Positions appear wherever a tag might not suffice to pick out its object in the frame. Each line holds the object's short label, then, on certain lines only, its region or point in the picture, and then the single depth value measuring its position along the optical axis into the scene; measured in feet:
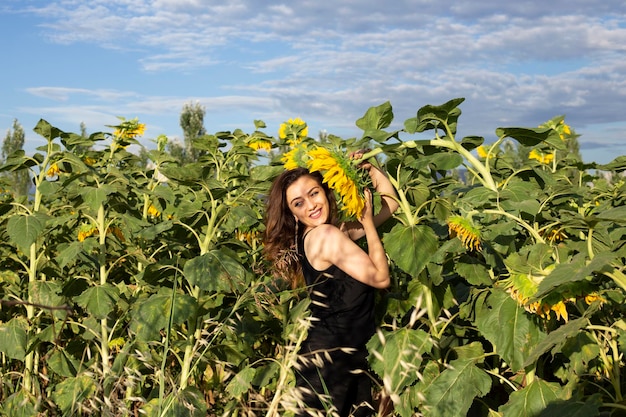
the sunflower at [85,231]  10.90
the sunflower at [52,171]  11.35
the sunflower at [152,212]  14.38
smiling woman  8.41
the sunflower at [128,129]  15.01
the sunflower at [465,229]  6.28
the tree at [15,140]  101.77
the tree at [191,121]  121.70
